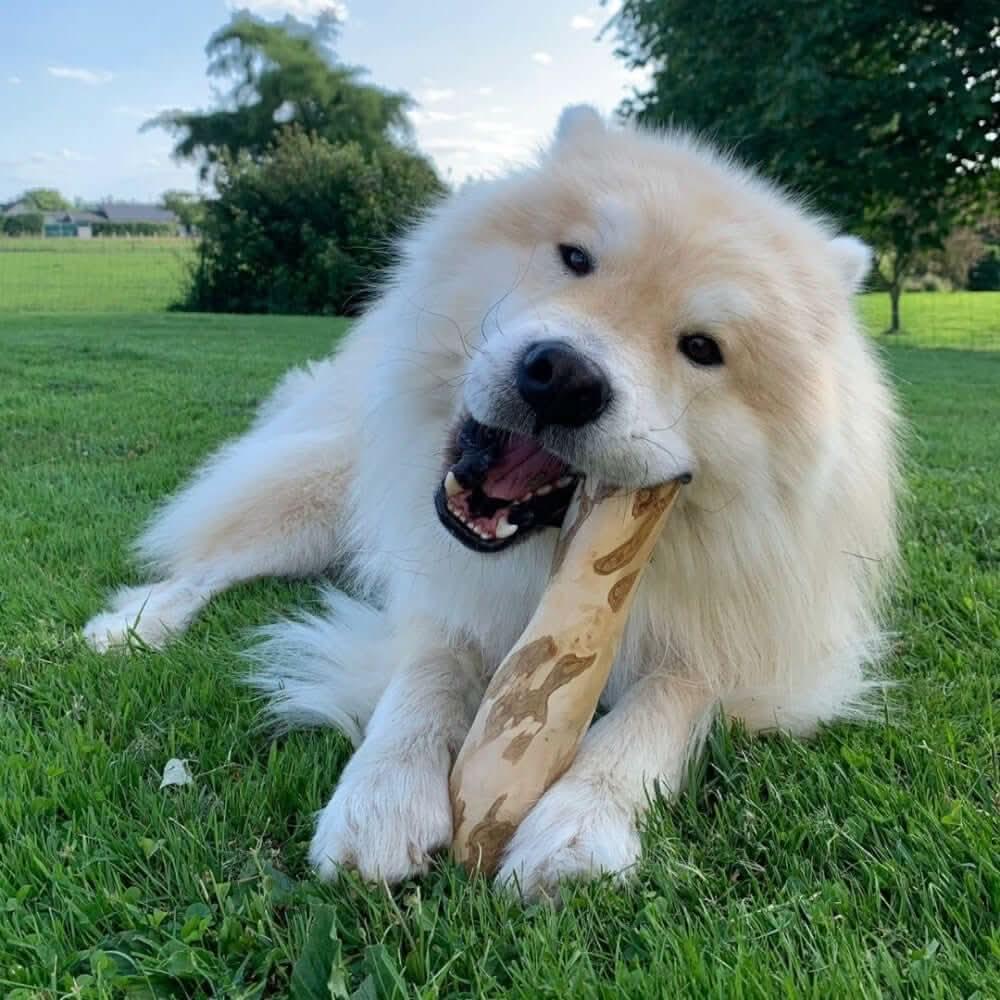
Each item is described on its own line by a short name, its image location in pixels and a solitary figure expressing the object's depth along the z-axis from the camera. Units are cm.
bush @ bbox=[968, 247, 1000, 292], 3615
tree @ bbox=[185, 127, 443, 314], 2161
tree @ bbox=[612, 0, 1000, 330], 1362
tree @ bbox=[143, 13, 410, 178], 3347
